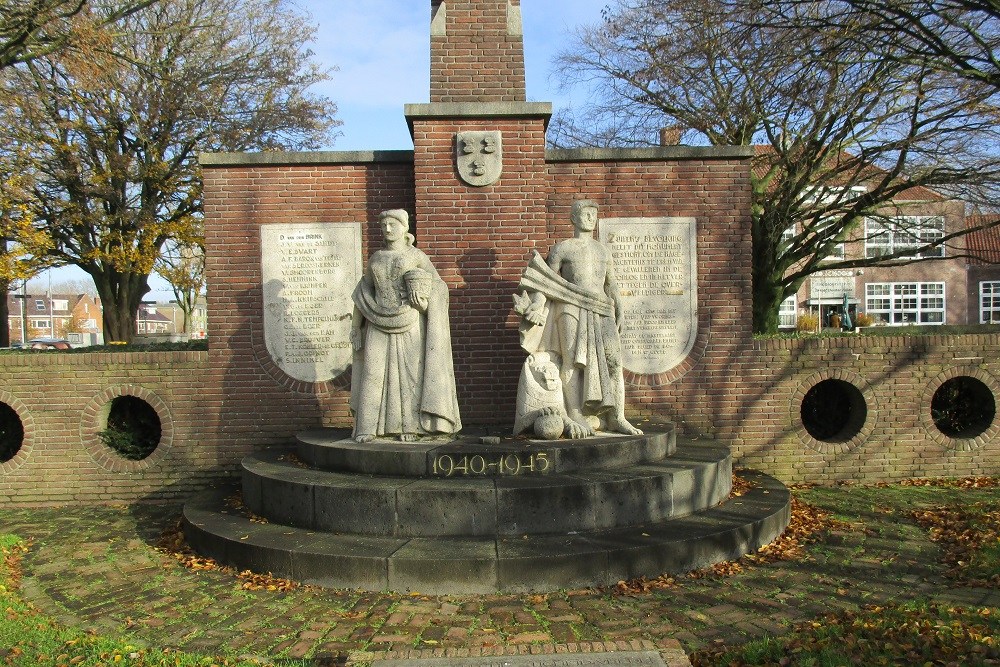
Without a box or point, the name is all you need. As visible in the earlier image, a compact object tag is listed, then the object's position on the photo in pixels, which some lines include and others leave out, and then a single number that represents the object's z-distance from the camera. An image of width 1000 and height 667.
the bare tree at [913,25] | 9.02
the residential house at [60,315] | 69.31
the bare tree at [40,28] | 11.05
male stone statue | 6.76
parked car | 39.47
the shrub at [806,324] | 34.62
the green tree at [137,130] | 16.27
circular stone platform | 5.12
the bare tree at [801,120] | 11.60
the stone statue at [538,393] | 6.75
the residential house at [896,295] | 38.41
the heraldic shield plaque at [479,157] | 8.30
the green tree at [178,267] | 19.52
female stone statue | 6.48
